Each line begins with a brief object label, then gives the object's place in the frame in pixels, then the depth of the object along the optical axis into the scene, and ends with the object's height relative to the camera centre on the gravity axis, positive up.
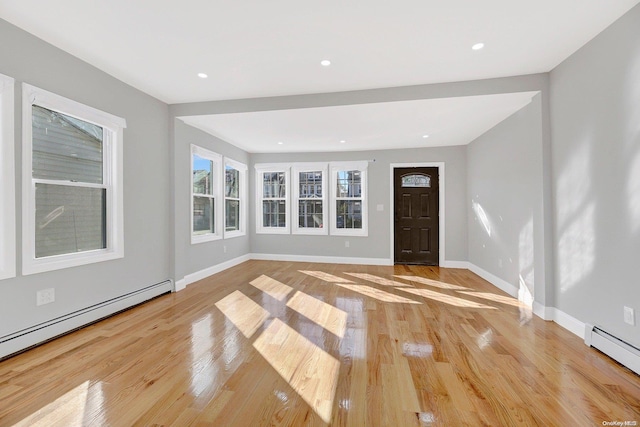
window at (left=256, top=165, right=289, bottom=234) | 6.50 +0.33
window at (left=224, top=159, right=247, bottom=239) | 5.68 +0.34
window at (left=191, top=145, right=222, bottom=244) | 4.61 +0.32
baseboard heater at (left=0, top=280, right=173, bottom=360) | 2.22 -1.02
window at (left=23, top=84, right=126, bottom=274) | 2.39 +0.31
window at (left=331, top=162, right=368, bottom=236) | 6.13 +0.29
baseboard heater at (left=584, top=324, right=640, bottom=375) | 2.00 -1.06
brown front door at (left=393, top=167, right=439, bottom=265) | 5.86 -0.06
